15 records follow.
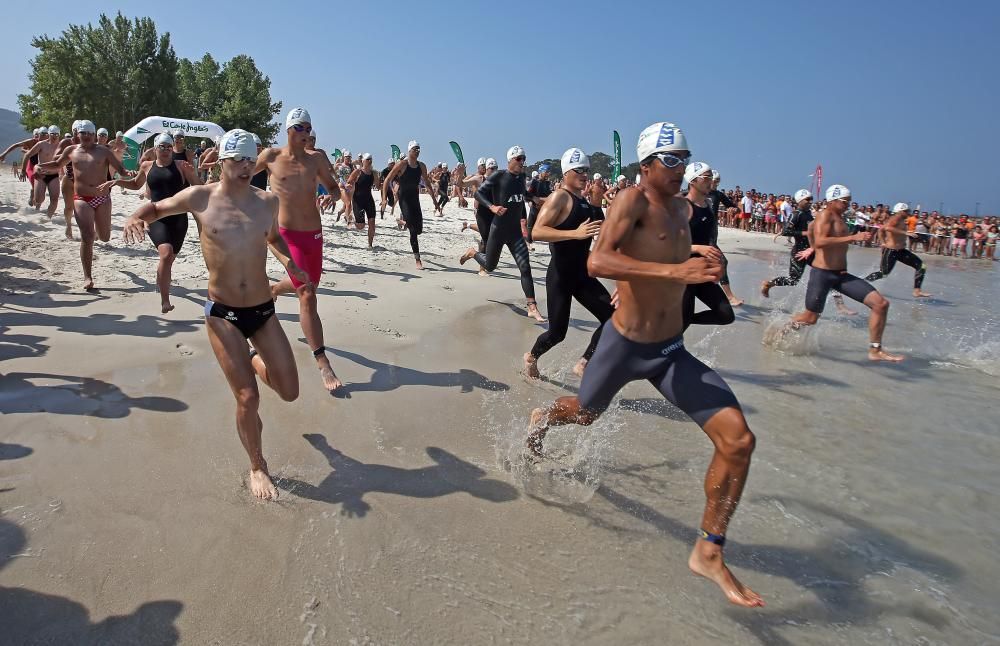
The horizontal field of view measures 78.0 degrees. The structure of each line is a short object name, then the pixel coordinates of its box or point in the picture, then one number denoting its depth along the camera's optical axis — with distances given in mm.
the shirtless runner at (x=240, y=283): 3381
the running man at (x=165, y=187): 6566
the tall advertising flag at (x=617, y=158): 24466
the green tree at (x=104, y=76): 43188
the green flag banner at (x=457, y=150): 28719
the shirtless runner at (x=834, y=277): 7102
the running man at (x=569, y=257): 5211
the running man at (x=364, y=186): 11945
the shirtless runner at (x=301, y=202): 5121
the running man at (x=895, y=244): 10625
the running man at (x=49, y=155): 11828
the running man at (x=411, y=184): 10133
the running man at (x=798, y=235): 9617
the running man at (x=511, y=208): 7820
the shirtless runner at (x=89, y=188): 7477
